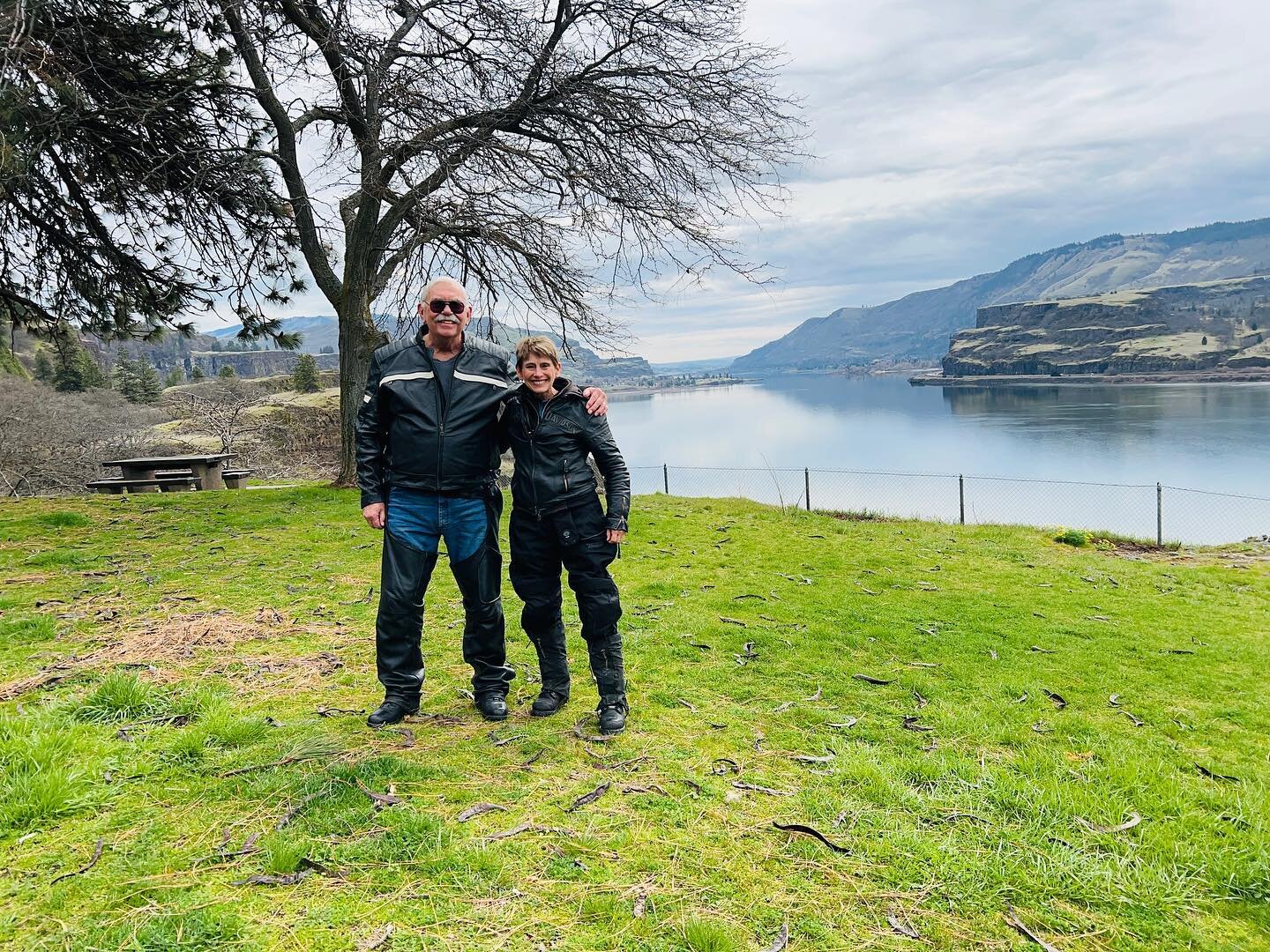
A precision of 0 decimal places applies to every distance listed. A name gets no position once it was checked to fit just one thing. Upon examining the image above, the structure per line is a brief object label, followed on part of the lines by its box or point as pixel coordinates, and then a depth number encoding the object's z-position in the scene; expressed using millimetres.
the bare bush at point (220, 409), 24531
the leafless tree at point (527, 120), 9773
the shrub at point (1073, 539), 12141
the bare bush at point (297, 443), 24281
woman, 3590
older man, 3506
